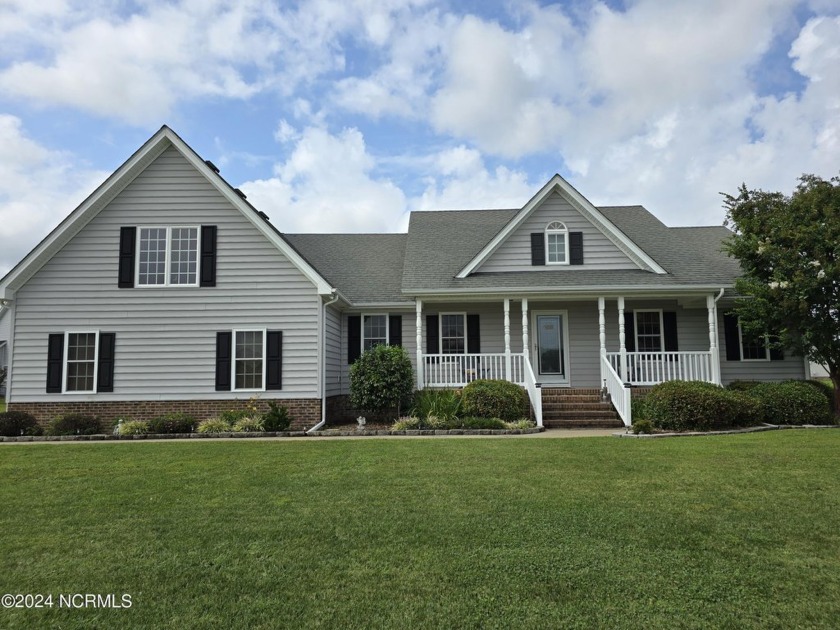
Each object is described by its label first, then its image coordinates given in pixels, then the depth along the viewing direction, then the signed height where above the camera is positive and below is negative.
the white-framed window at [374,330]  17.08 +1.36
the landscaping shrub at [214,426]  12.77 -1.20
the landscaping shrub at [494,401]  13.33 -0.72
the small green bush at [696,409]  12.11 -0.89
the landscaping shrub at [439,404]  13.50 -0.80
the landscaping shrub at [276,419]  12.79 -1.04
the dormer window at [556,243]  16.58 +3.88
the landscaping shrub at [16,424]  12.78 -1.09
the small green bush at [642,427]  11.84 -1.24
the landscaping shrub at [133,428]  12.41 -1.18
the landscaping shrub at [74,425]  12.60 -1.12
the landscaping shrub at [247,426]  12.72 -1.19
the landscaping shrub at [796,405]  13.02 -0.90
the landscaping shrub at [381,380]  14.22 -0.18
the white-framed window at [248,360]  14.26 +0.39
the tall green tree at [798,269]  13.22 +2.44
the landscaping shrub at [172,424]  12.71 -1.12
